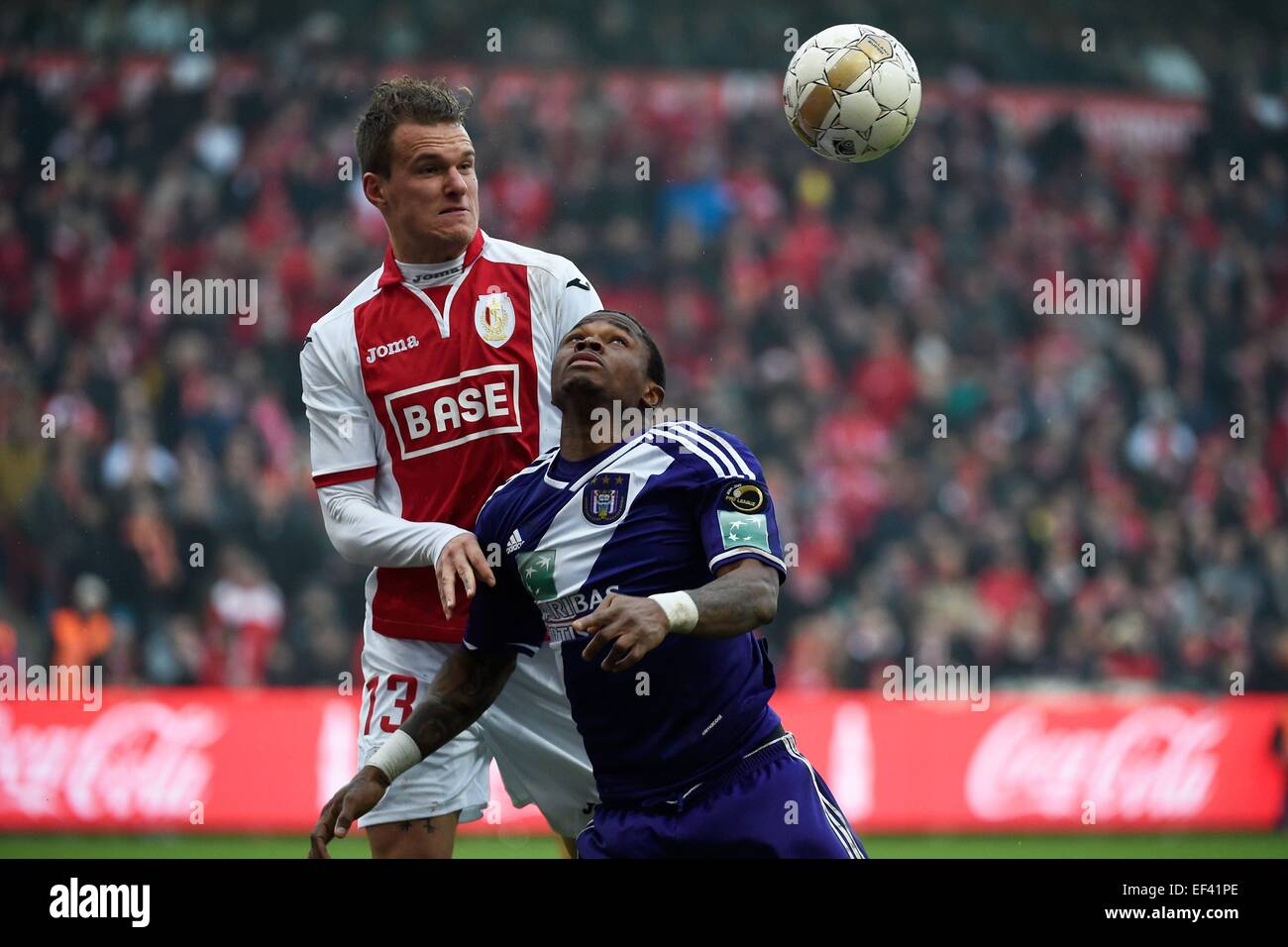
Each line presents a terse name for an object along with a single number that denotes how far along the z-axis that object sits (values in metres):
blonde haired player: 5.30
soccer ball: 6.13
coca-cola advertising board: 10.93
